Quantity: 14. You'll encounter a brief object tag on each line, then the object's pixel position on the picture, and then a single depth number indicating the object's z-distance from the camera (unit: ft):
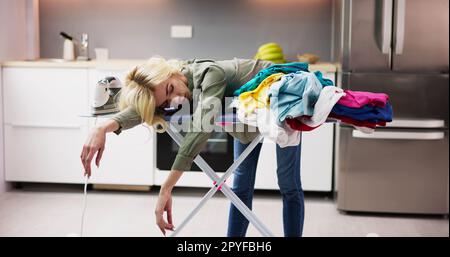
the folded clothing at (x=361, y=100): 7.25
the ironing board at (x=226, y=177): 8.34
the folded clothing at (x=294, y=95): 7.17
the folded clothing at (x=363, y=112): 7.29
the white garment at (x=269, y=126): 7.33
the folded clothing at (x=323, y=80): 7.93
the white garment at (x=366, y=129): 7.57
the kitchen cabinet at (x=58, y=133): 14.19
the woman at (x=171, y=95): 7.50
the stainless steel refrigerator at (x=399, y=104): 12.75
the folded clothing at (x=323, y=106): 7.15
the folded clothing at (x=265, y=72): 8.07
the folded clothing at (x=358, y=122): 7.38
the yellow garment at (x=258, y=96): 7.66
